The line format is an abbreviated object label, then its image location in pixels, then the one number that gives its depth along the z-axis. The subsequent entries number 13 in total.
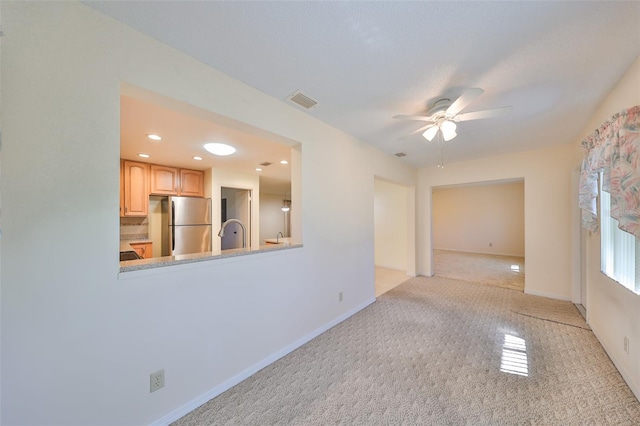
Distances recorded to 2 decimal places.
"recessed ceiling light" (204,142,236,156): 3.03
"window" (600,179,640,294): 1.68
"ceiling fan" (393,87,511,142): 1.75
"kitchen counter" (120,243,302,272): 1.36
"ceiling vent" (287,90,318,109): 2.04
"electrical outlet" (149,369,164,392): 1.40
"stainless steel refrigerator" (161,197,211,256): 4.12
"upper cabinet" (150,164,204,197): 4.05
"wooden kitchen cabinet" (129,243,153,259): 3.95
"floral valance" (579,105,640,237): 1.43
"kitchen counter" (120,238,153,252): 3.60
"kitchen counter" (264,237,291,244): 2.75
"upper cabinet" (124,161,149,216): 3.77
